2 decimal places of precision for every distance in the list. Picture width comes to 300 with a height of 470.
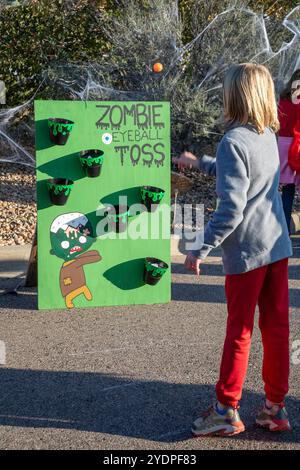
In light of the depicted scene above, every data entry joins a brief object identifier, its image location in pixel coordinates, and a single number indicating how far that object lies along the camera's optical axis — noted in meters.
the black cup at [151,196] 5.82
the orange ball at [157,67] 8.39
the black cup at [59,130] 5.57
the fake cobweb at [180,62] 10.27
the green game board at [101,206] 5.72
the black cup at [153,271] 5.81
